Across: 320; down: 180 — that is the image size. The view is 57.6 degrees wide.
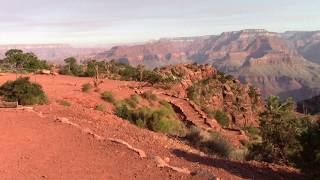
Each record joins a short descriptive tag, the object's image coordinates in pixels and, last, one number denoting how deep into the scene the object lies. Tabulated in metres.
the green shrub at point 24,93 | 13.38
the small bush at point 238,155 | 9.99
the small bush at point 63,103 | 14.66
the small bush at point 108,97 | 19.34
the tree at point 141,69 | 32.57
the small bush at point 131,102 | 19.59
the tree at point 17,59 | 33.36
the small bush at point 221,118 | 26.28
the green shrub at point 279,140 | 10.19
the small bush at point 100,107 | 15.88
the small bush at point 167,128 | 13.12
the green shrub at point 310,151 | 7.79
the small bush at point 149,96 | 21.84
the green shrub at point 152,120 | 13.23
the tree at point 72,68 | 33.39
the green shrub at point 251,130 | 24.50
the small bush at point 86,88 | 20.38
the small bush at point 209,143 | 10.54
